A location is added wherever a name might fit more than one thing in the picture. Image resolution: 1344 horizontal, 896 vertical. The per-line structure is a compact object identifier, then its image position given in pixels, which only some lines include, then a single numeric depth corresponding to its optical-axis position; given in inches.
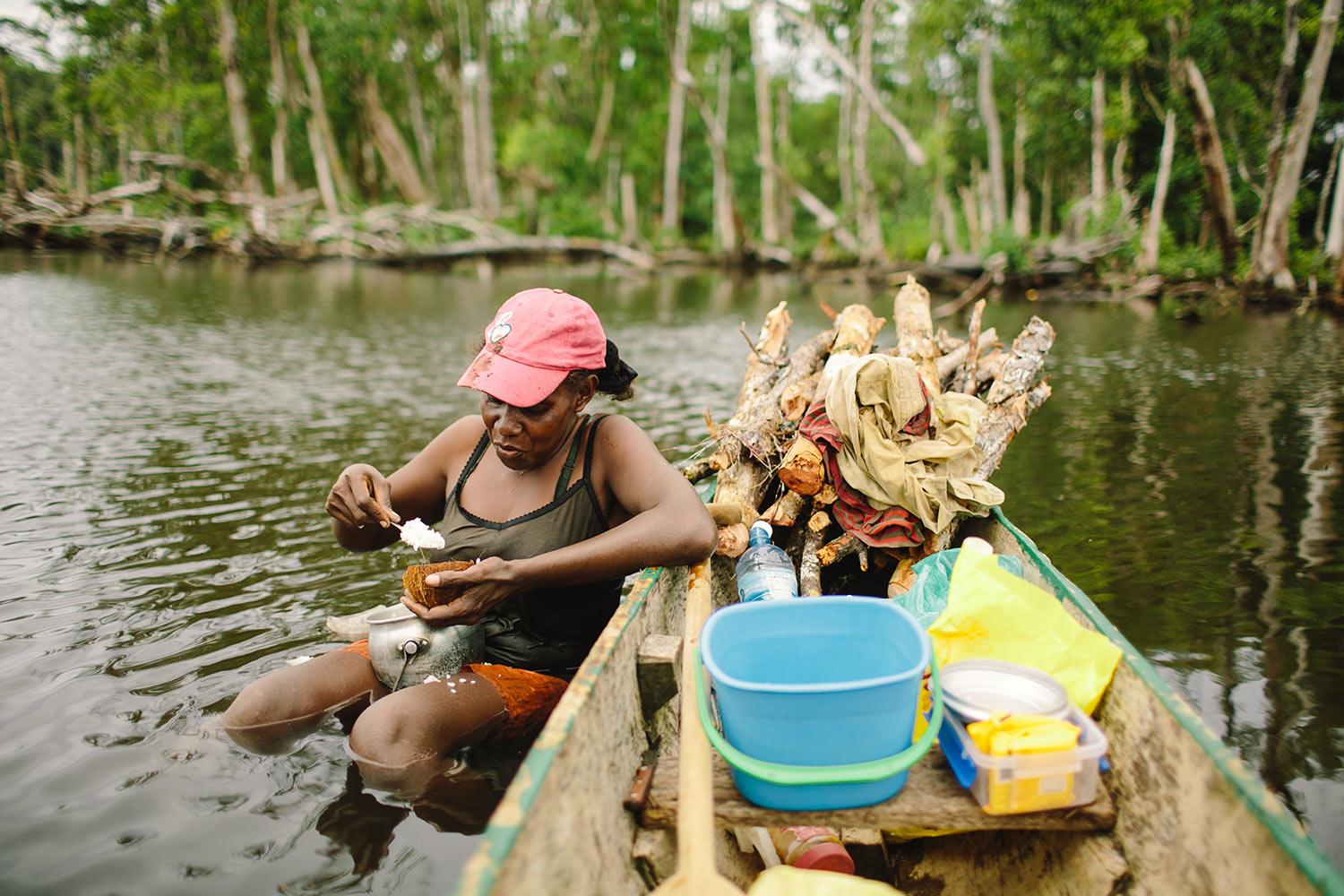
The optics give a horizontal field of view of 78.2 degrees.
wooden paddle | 58.6
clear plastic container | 69.1
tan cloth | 136.2
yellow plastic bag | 84.3
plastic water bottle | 119.3
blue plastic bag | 111.2
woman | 92.0
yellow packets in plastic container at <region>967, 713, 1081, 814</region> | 69.0
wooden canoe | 56.9
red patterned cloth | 137.1
